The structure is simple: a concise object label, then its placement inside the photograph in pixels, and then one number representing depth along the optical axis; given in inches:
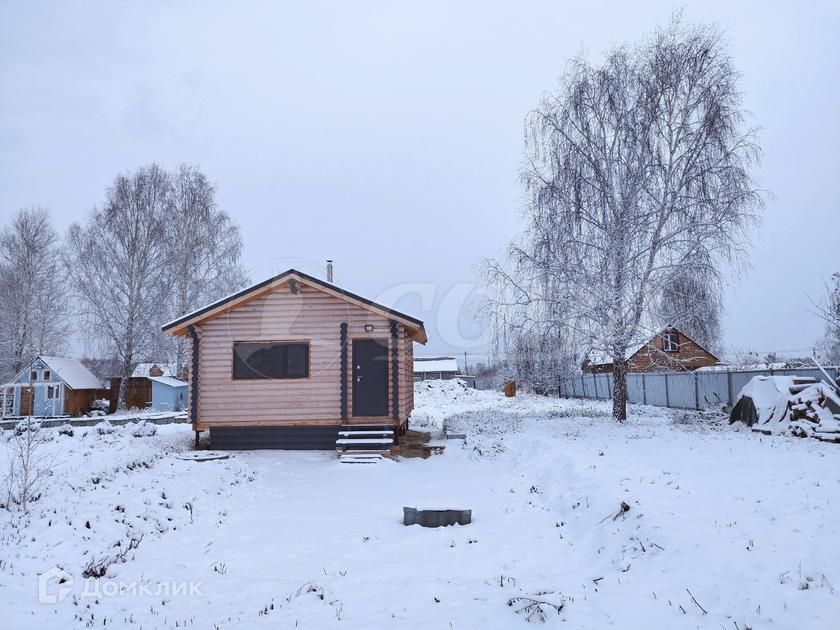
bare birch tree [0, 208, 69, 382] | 1117.1
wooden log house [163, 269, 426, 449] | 540.4
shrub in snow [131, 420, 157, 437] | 498.3
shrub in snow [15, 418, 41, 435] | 394.7
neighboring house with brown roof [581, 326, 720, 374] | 1259.6
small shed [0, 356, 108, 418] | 1130.7
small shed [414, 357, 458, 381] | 2549.2
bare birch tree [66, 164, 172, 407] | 1027.3
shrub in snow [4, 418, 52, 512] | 271.0
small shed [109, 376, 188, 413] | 1103.0
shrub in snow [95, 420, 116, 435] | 489.4
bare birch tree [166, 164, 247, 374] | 1056.8
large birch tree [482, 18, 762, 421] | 599.2
